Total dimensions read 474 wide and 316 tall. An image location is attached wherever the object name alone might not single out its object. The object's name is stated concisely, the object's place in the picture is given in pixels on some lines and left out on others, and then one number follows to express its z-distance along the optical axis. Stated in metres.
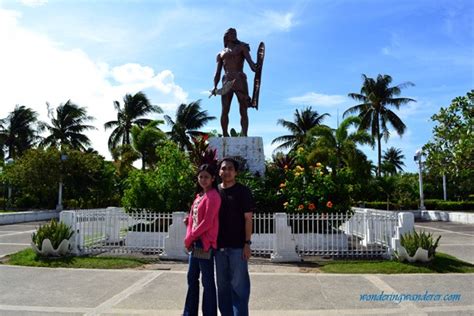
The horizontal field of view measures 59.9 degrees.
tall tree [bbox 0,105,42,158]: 37.84
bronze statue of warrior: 11.55
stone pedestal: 11.61
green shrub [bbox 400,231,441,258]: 7.72
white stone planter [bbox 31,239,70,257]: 8.29
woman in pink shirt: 3.83
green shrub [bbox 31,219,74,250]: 8.40
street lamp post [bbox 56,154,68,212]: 24.29
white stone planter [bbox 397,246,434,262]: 7.62
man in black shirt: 3.79
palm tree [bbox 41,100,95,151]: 35.81
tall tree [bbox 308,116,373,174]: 25.52
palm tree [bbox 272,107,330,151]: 37.03
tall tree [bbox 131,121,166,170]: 27.68
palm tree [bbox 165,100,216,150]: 35.09
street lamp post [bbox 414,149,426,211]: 22.48
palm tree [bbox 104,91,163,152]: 35.38
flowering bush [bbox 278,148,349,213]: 9.80
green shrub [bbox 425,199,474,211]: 27.72
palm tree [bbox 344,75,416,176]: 33.25
